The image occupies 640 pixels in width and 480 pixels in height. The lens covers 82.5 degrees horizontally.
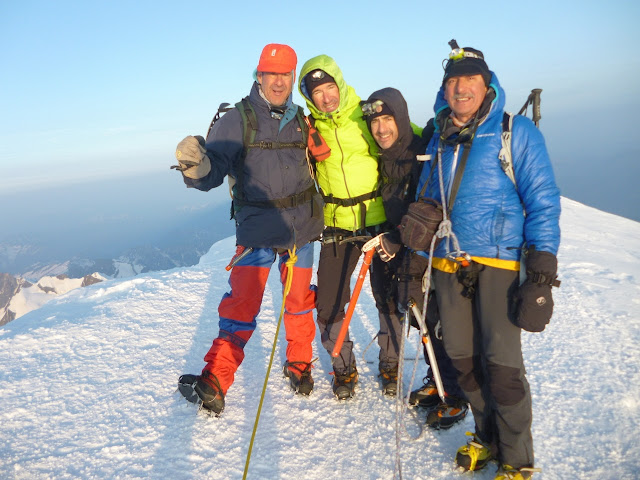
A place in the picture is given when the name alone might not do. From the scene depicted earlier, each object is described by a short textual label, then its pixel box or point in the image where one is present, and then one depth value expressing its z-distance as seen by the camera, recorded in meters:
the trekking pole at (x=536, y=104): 3.04
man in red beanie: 3.59
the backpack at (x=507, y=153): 2.50
